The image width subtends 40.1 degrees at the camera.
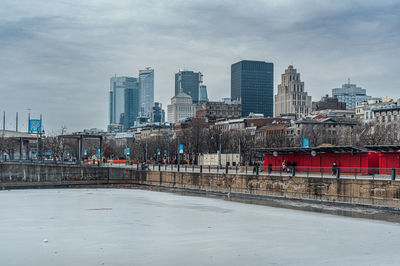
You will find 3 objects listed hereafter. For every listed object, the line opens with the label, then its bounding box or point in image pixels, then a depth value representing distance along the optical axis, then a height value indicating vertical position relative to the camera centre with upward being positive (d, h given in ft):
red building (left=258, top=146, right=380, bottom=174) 173.88 -0.09
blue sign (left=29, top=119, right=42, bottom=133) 340.80 +19.46
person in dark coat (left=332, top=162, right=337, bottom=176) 153.19 -3.76
